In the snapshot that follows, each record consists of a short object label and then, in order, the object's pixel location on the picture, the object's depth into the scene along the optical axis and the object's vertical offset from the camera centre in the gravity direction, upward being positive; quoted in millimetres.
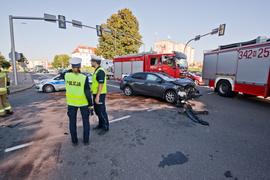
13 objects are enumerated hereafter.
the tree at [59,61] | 84062 +8125
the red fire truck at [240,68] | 5910 +531
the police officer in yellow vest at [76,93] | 2600 -365
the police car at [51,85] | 9289 -786
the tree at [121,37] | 27516 +7767
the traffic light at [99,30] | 13990 +4598
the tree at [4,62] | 55969 +4305
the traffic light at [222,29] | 12498 +4468
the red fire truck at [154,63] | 10359 +1090
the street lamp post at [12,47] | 11543 +2233
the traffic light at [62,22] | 11634 +4508
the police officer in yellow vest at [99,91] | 3045 -387
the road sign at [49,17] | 10930 +4528
